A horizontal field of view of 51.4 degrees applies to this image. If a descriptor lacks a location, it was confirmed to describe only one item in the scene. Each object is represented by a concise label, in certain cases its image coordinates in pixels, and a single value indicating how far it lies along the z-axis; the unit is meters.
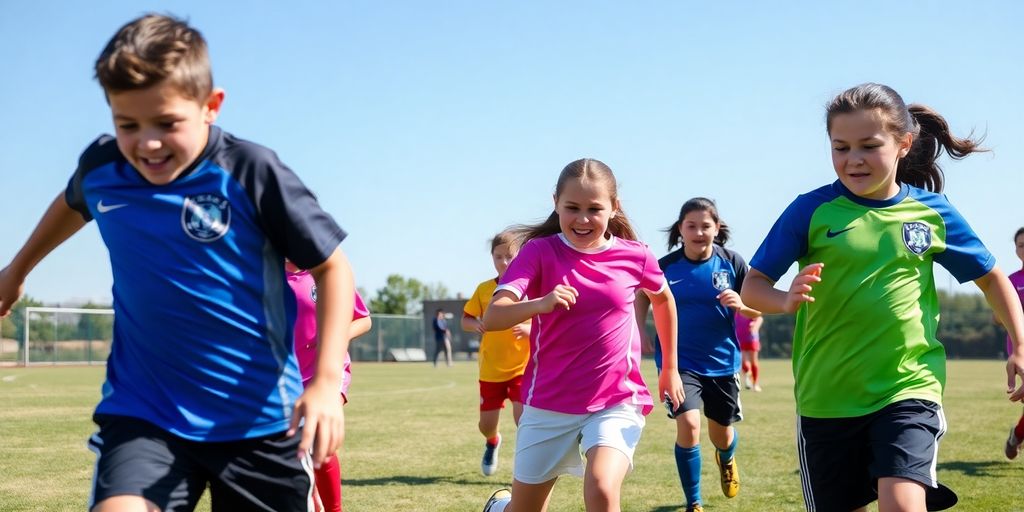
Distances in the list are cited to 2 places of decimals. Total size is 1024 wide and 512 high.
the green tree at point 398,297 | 105.88
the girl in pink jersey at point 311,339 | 5.95
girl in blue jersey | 8.03
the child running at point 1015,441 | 9.76
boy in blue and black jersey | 3.09
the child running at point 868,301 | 4.22
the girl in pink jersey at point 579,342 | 5.05
